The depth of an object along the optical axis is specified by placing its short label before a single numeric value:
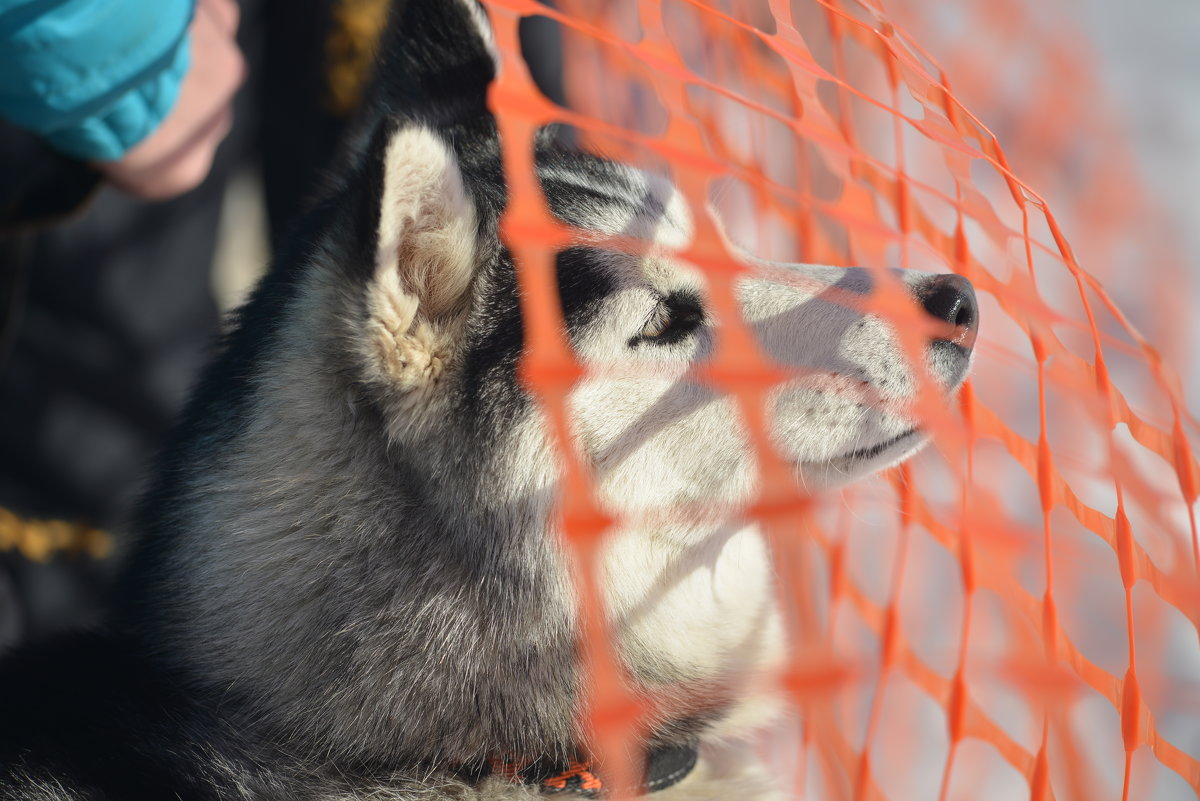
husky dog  1.49
